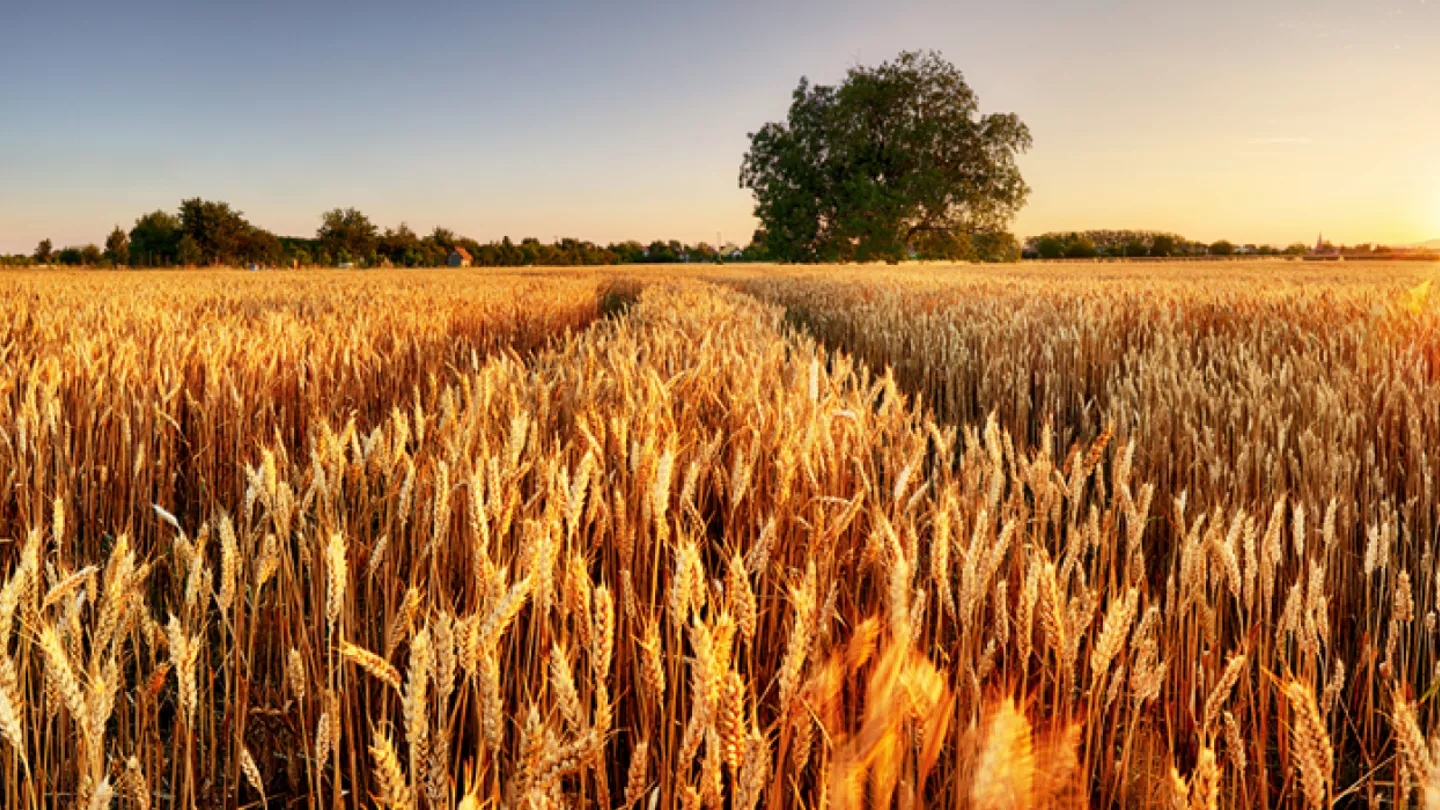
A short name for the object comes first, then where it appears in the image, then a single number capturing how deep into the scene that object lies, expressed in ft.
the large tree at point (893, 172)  125.39
